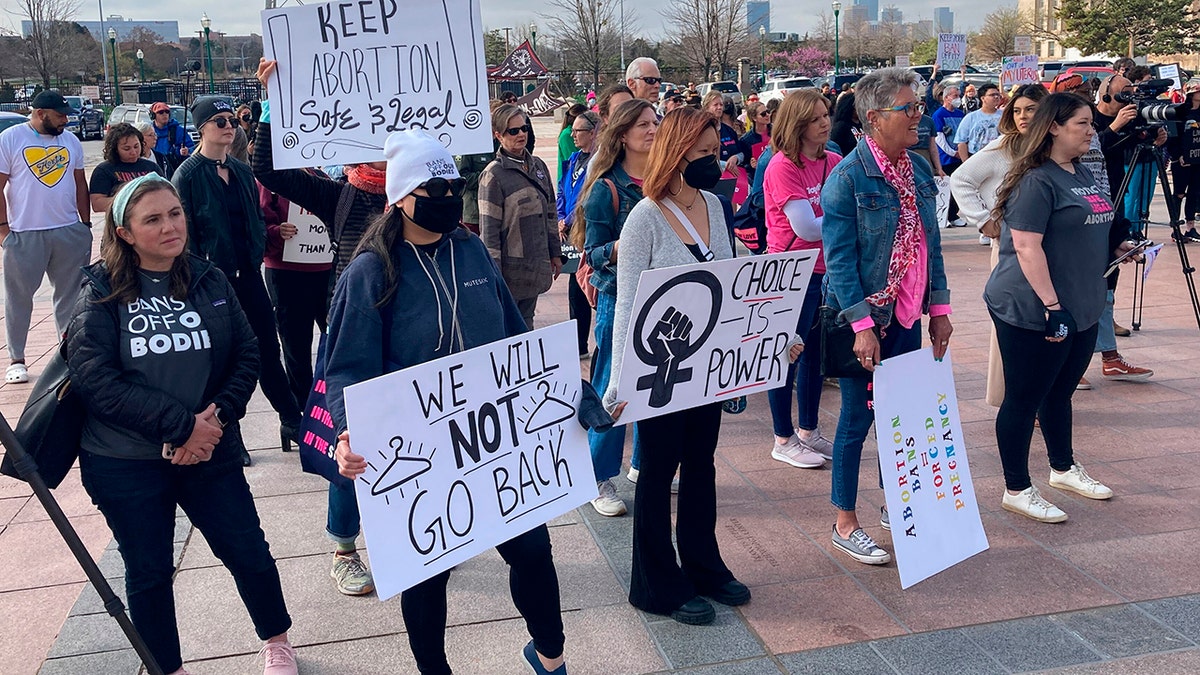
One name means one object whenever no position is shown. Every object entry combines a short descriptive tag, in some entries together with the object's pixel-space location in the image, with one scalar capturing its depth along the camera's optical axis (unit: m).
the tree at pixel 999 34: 71.71
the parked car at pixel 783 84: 38.12
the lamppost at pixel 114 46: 47.28
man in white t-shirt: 7.62
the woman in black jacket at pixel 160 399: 3.16
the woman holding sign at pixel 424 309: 3.03
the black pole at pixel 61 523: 2.95
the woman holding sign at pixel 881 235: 4.16
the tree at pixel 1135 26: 53.12
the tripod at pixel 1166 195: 6.22
